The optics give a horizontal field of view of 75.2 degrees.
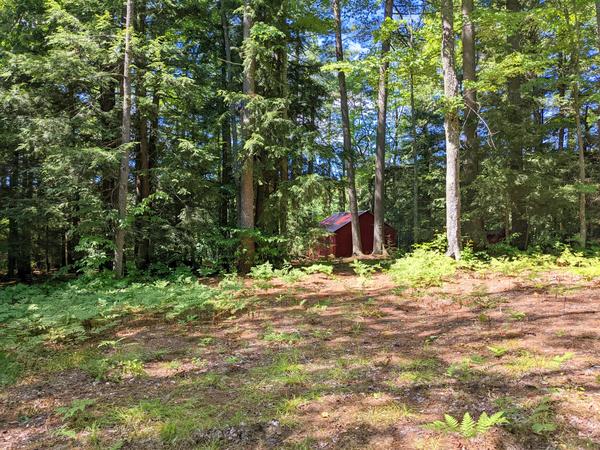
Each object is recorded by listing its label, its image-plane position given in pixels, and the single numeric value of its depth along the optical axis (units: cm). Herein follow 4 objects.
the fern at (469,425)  242
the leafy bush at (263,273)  927
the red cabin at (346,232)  2066
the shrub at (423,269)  765
